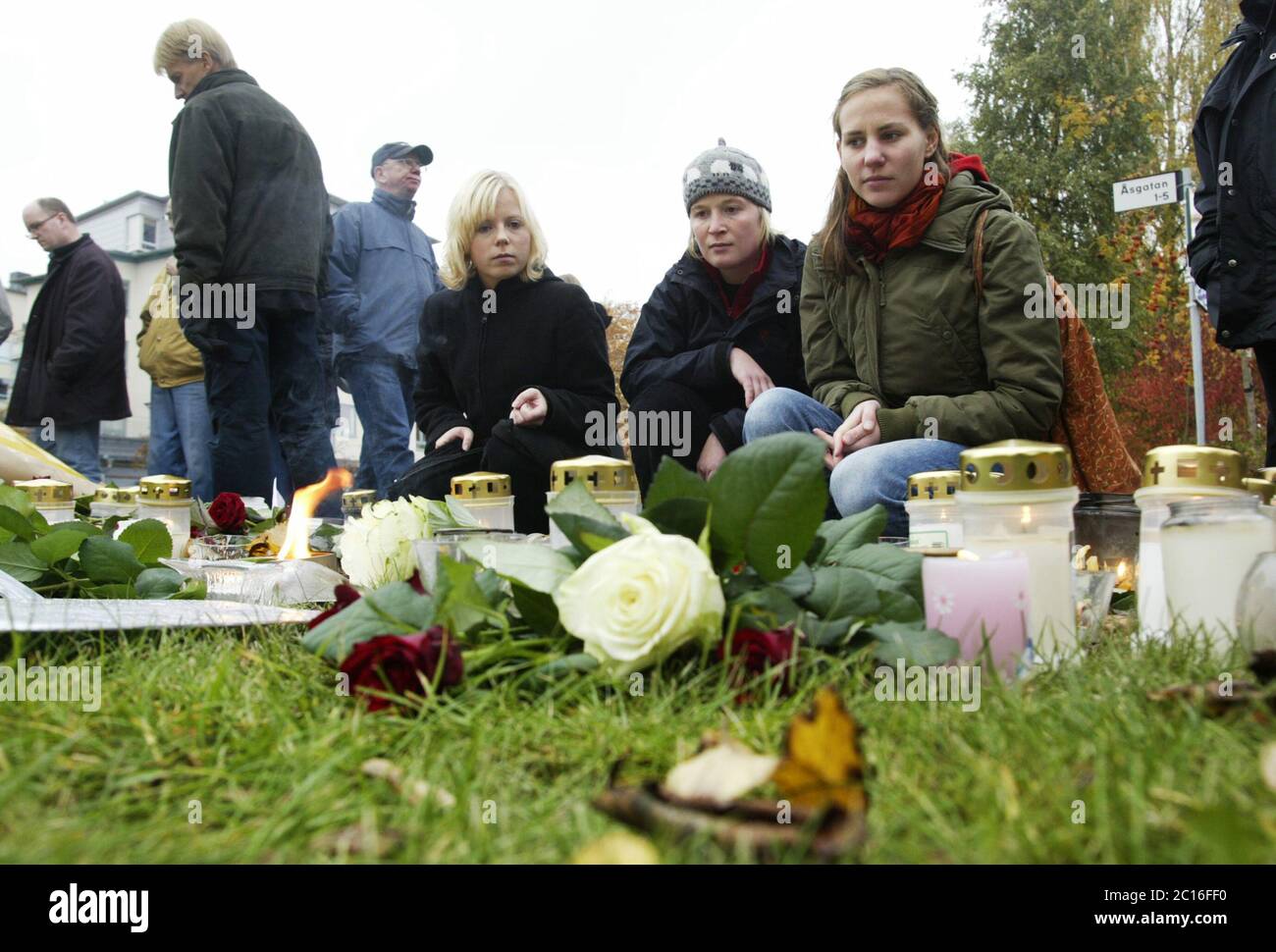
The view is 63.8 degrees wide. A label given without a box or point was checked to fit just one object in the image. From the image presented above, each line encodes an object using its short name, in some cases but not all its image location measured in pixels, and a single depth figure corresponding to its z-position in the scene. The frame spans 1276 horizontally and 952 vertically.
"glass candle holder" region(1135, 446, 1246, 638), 1.50
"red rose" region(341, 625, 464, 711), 1.19
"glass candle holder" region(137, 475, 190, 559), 3.08
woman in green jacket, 3.01
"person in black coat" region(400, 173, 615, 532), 4.60
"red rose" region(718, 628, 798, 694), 1.20
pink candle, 1.33
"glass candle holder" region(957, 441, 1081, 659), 1.38
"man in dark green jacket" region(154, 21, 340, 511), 5.10
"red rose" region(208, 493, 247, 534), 3.37
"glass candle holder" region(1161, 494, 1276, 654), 1.37
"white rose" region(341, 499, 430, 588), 1.99
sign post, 7.18
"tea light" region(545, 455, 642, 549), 1.77
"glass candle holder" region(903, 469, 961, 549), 1.88
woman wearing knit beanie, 4.10
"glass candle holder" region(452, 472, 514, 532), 2.24
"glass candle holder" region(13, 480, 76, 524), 2.94
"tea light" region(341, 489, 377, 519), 3.16
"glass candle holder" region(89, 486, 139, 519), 3.27
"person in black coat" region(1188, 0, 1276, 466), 4.00
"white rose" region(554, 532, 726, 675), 1.16
